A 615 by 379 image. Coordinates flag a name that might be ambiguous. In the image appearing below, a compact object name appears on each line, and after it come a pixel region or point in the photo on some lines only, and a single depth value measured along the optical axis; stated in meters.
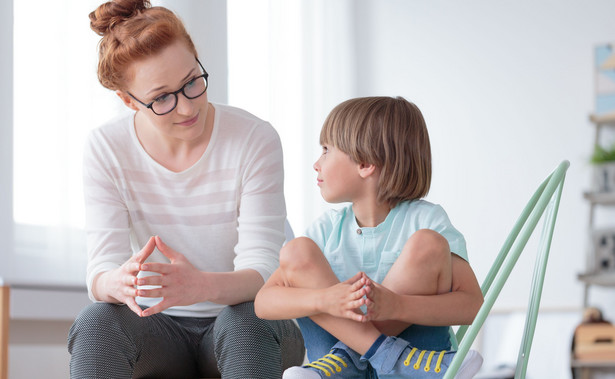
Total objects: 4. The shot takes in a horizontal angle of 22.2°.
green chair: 2.43
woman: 2.78
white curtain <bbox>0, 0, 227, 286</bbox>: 3.72
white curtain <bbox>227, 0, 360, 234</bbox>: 5.61
